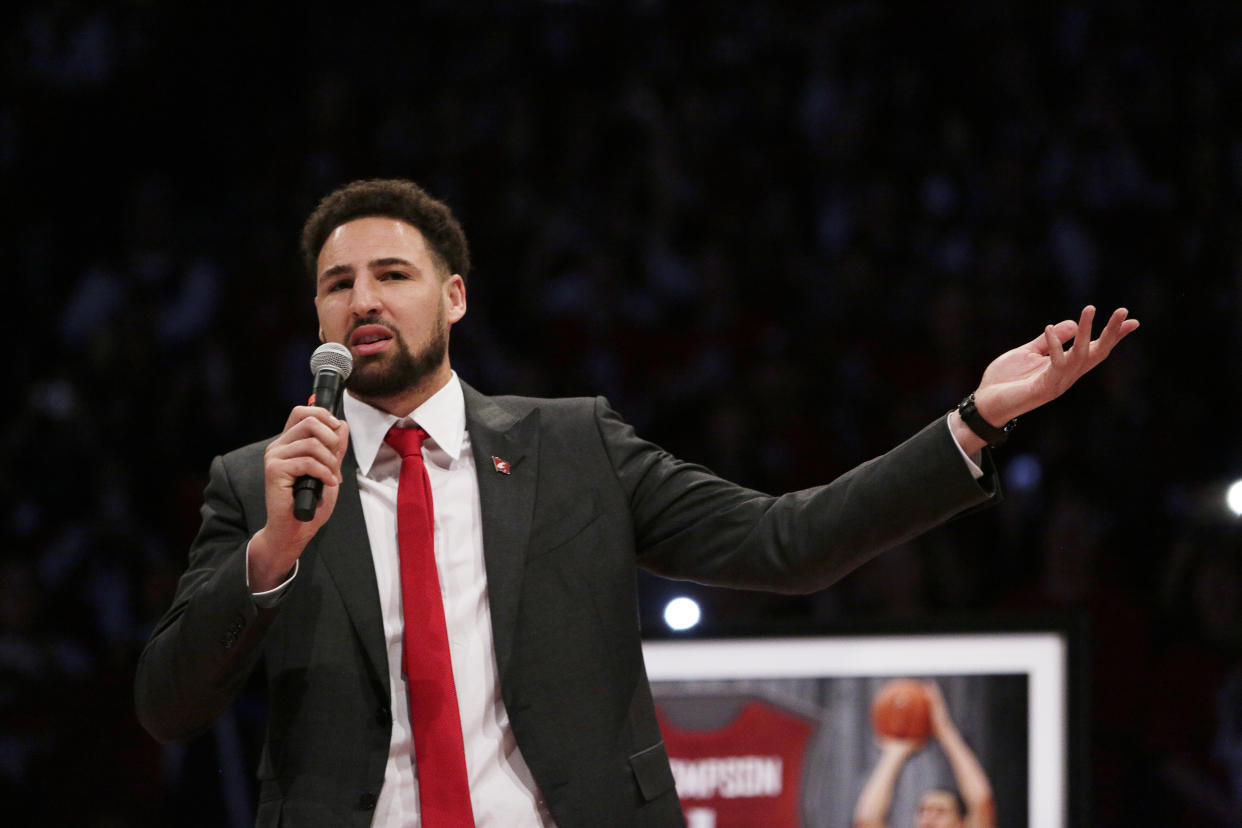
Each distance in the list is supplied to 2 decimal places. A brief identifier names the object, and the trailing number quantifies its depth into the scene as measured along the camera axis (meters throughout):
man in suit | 4.30
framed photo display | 6.10
